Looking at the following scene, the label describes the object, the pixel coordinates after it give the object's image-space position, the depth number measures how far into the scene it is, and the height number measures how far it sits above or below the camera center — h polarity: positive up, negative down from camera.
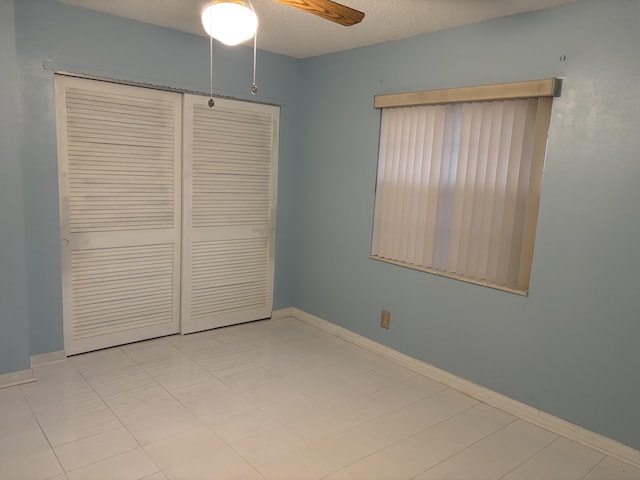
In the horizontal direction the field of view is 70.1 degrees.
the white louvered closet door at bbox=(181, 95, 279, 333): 3.62 -0.29
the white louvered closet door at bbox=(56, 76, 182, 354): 3.08 -0.28
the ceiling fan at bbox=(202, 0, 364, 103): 1.76 +0.61
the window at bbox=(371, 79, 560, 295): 2.64 +0.07
